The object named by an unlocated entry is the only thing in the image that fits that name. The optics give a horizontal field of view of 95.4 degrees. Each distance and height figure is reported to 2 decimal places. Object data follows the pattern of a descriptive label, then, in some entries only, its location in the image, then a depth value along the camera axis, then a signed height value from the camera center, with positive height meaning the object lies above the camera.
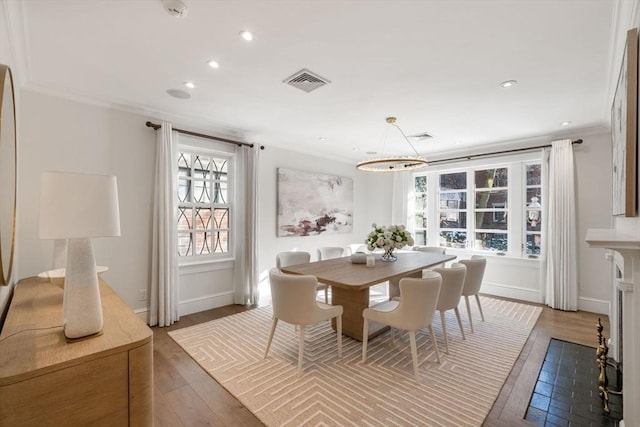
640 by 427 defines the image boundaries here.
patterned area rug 2.05 -1.37
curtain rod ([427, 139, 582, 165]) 4.59 +1.13
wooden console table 1.03 -0.62
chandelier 3.58 +0.71
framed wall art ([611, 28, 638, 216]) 1.55 +0.48
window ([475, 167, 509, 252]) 5.23 +0.15
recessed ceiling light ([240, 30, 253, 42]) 2.07 +1.31
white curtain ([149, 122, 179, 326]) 3.61 -0.25
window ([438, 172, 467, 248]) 5.71 +0.17
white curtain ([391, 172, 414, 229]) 6.30 +0.42
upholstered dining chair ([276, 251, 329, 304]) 3.87 -0.58
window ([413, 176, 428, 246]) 6.21 +0.13
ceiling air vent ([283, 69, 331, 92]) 2.69 +1.32
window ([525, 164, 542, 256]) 4.86 +0.13
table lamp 1.17 -0.04
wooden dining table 2.79 -0.59
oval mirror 1.51 +0.25
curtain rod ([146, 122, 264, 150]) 3.60 +1.13
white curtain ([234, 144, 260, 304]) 4.48 -0.19
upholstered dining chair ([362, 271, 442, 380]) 2.40 -0.76
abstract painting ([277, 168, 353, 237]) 5.18 +0.26
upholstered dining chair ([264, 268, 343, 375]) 2.50 -0.75
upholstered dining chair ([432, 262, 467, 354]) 2.86 -0.70
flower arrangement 3.82 -0.29
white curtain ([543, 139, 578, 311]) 4.30 -0.21
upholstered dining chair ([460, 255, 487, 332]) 3.36 -0.68
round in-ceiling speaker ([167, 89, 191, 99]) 3.09 +1.33
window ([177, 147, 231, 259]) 4.13 +0.19
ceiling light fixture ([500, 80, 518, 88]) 2.81 +1.31
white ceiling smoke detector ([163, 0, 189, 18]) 1.77 +1.30
